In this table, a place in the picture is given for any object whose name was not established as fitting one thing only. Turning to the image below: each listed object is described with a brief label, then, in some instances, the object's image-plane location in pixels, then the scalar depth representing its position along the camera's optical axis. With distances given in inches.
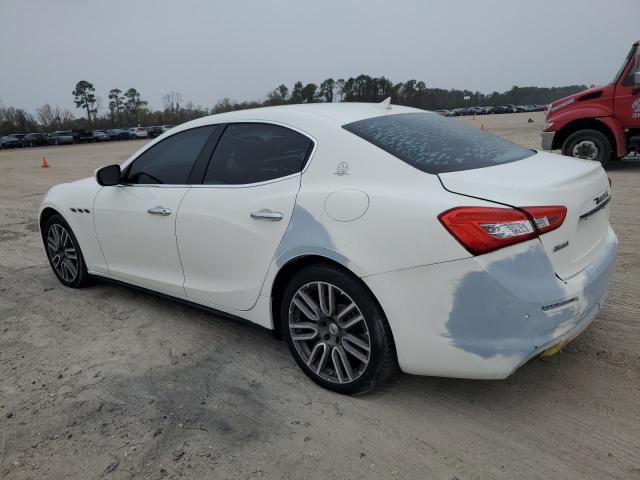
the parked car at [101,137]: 2156.7
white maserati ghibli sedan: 90.2
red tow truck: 358.0
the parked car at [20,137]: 1977.4
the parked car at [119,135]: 2164.1
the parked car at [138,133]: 2174.0
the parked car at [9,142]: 1936.5
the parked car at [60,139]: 2057.1
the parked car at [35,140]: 2025.0
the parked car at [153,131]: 2214.6
